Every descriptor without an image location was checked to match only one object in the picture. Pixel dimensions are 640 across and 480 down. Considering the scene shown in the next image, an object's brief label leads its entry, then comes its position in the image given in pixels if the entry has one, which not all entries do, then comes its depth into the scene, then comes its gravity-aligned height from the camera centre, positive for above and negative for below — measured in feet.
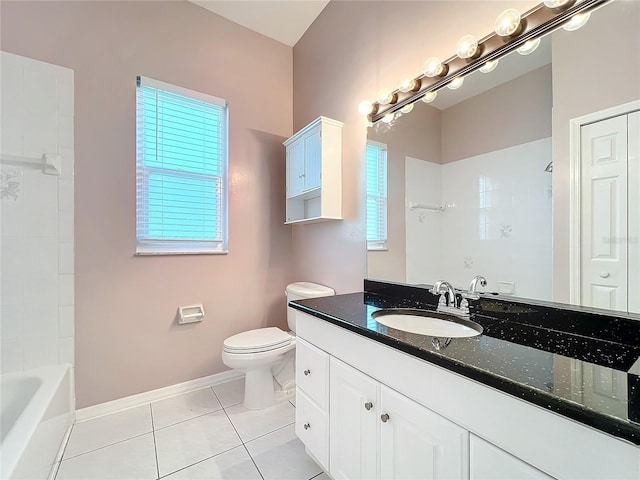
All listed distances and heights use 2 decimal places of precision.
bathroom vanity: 1.82 -1.28
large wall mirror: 2.89 +0.80
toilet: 6.11 -2.55
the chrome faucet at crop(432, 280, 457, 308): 4.20 -0.77
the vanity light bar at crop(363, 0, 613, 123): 3.34 +2.56
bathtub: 3.51 -2.66
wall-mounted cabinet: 6.61 +1.72
